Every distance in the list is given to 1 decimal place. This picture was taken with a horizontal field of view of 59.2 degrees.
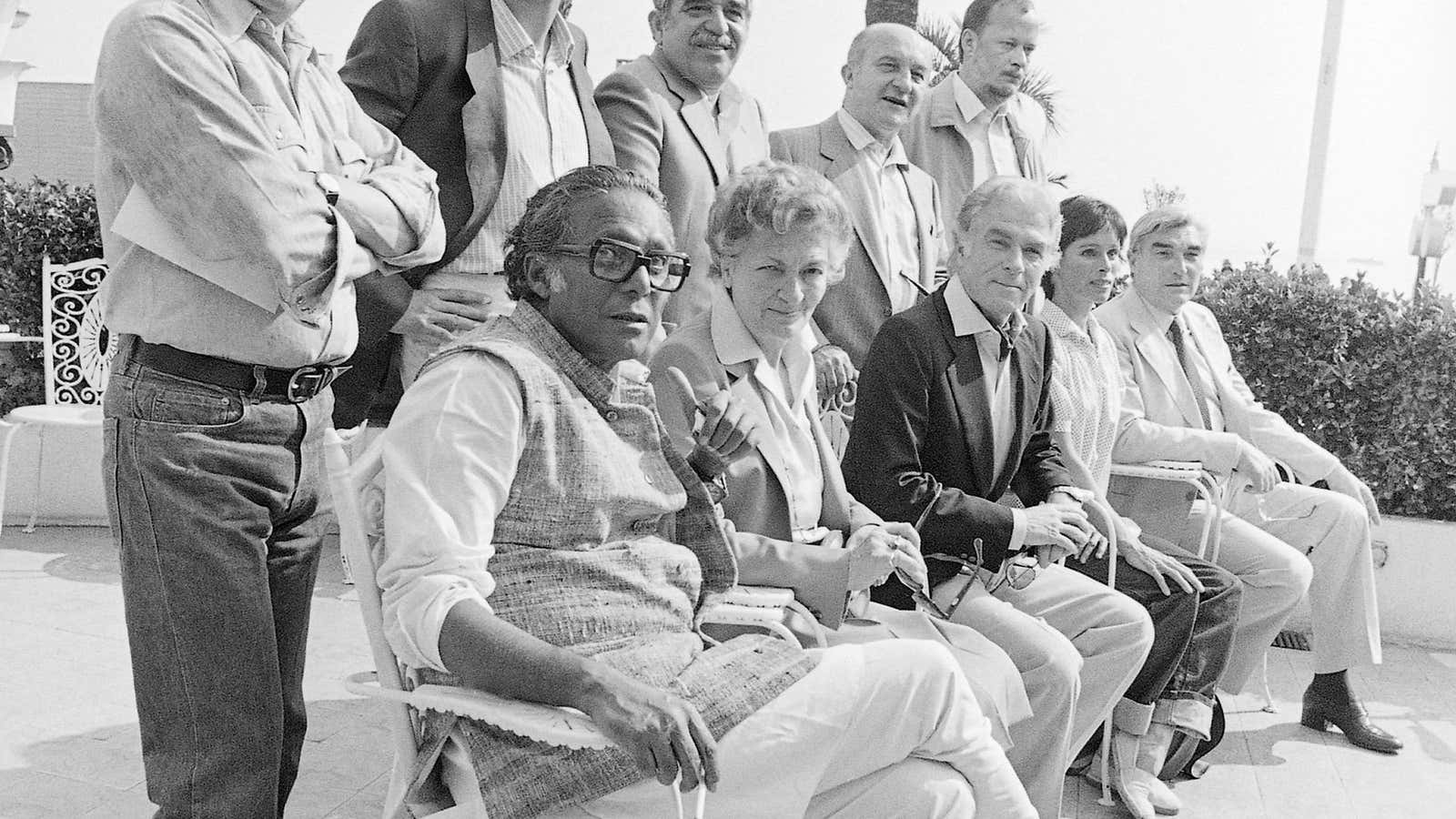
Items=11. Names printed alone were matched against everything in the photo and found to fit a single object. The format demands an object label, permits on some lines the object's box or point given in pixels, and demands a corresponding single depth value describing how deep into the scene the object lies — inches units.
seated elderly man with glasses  70.8
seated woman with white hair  102.6
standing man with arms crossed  78.4
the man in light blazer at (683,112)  136.0
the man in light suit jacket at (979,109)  178.9
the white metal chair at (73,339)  256.8
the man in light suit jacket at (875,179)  160.6
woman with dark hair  149.3
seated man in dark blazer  122.3
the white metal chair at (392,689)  69.9
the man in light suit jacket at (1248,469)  171.0
